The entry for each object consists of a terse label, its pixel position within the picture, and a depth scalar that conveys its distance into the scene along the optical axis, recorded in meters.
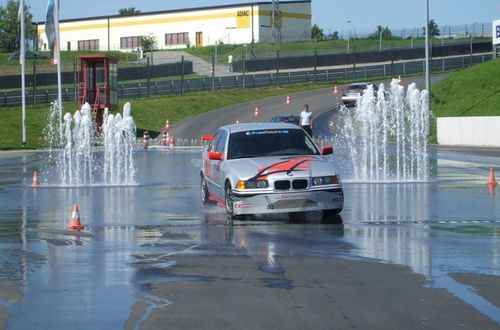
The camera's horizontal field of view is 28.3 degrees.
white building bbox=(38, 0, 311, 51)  103.69
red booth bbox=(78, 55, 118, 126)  51.31
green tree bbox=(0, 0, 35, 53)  117.94
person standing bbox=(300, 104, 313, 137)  33.91
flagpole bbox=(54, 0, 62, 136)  46.44
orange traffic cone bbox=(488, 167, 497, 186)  20.81
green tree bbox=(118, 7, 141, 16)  161.93
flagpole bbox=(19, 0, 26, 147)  45.72
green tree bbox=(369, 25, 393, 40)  111.01
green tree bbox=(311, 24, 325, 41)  122.54
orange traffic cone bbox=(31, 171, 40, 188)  23.17
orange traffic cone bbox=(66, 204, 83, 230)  14.68
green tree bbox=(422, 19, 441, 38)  122.28
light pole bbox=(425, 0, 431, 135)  45.25
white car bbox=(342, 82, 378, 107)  58.66
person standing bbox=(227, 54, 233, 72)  80.60
